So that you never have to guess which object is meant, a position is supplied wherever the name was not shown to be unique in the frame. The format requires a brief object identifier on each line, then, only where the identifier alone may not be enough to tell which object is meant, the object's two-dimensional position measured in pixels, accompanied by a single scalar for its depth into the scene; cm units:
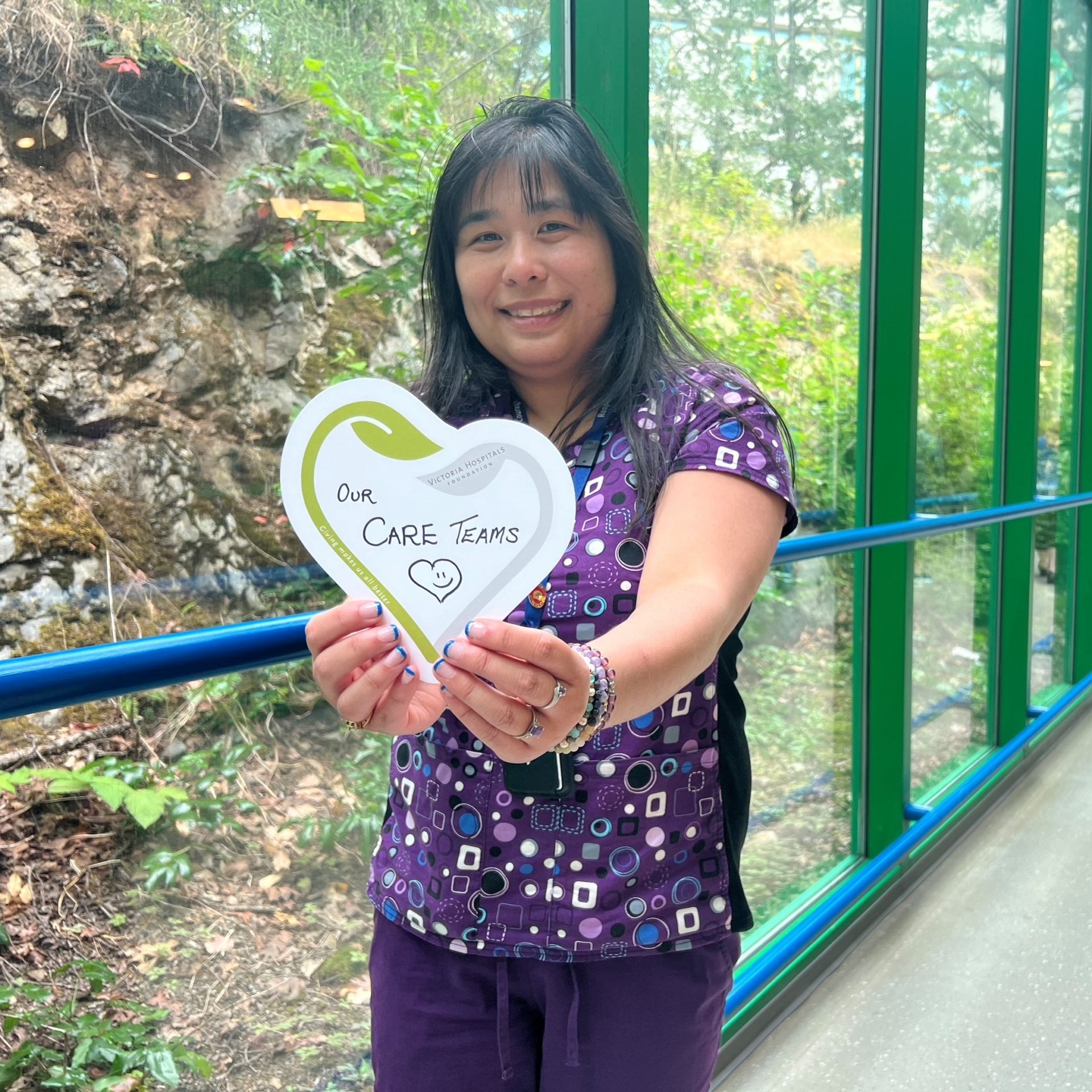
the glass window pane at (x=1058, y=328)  401
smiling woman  85
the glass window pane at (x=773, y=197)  188
